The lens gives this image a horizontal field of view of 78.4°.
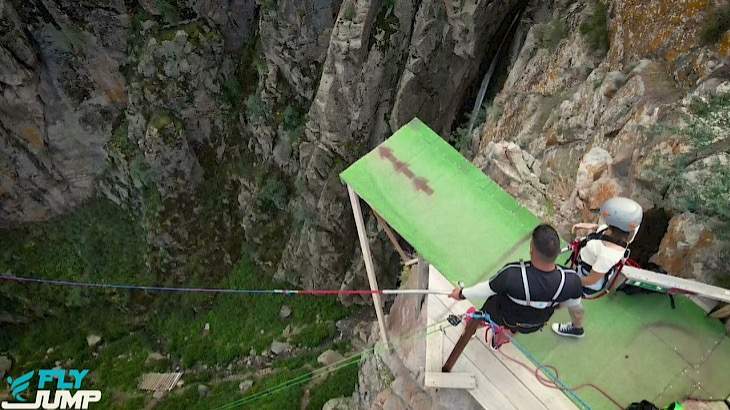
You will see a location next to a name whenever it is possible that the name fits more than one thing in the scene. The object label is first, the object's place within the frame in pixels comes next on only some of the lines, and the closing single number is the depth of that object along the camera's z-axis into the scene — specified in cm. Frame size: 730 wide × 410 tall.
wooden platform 567
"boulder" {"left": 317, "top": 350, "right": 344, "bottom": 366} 2005
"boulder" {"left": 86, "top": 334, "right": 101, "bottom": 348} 2288
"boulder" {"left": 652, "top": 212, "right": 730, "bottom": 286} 591
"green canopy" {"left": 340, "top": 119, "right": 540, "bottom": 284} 611
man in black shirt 423
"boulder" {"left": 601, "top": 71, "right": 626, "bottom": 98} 873
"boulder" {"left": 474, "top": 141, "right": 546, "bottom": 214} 869
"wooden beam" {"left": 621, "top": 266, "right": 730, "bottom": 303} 514
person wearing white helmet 488
